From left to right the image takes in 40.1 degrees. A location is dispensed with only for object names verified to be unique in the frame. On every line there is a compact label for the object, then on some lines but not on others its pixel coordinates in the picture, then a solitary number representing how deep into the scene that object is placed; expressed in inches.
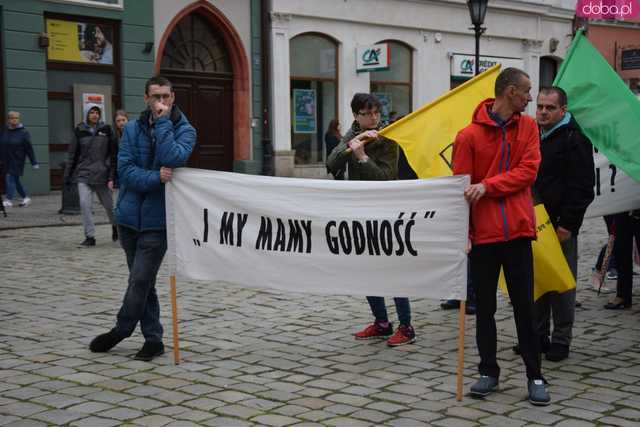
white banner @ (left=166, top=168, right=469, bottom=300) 206.1
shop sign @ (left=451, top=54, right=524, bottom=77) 1151.0
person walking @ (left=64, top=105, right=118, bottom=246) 478.3
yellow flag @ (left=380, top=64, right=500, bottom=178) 245.0
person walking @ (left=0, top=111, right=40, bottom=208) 698.8
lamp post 705.6
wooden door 911.0
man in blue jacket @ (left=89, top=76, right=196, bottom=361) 228.8
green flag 242.2
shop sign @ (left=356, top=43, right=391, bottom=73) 1010.1
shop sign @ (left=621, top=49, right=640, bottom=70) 789.2
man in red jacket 195.3
